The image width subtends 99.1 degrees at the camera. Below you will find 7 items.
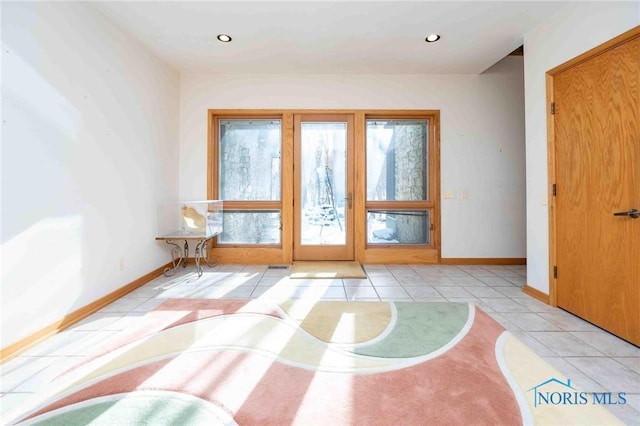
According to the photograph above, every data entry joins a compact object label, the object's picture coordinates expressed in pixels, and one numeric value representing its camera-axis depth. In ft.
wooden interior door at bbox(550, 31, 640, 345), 6.16
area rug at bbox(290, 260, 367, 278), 10.90
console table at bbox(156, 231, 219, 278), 10.62
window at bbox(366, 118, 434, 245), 13.23
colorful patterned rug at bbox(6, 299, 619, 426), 3.92
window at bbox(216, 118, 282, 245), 13.24
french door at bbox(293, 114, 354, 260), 13.16
